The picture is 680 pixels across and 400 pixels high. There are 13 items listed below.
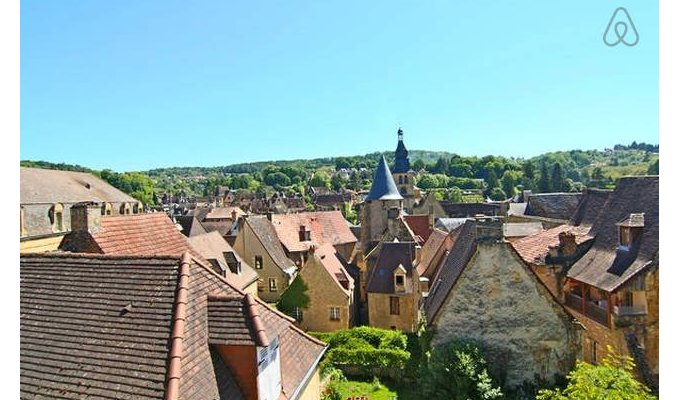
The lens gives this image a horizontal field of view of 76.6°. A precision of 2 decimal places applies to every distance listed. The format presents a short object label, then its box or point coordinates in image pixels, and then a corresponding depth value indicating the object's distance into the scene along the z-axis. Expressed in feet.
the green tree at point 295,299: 93.45
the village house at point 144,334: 21.30
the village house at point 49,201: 97.19
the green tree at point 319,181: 620.08
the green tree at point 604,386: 28.07
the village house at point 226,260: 86.53
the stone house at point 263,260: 111.45
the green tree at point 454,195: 407.64
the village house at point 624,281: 43.04
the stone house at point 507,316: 48.37
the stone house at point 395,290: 88.28
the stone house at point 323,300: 92.22
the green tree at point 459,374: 46.26
